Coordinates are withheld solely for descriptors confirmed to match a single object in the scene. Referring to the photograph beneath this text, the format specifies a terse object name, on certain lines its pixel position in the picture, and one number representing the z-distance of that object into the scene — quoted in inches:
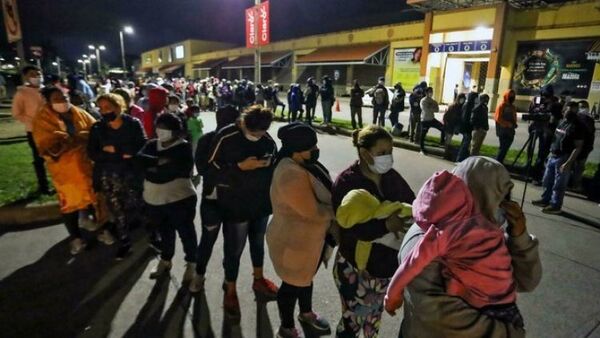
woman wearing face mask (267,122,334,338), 93.7
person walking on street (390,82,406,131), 456.7
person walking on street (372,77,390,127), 464.1
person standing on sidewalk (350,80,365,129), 495.8
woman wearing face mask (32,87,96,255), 154.3
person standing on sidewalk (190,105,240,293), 127.6
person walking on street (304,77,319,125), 543.8
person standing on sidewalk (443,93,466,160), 350.3
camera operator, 281.9
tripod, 294.0
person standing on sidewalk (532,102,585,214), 215.3
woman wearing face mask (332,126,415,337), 83.8
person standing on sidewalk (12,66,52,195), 220.8
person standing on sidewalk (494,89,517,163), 302.7
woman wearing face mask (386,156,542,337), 56.3
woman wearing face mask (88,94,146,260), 150.8
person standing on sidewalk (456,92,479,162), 331.6
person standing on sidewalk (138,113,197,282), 135.6
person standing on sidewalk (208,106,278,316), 118.7
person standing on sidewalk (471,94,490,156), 316.2
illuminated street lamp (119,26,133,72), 1321.4
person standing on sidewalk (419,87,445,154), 373.1
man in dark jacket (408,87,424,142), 413.7
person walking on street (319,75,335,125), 521.3
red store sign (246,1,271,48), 680.0
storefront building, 748.0
